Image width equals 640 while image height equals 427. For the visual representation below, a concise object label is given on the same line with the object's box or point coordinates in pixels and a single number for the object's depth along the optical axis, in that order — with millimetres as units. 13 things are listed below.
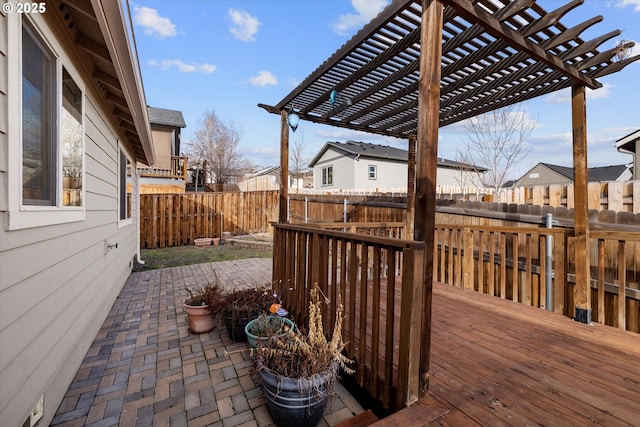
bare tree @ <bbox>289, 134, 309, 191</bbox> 23078
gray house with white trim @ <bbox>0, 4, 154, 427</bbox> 1441
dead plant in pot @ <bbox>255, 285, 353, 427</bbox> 1726
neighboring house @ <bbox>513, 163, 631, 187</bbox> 16533
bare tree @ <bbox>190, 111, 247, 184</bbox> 23500
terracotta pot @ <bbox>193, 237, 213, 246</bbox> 9548
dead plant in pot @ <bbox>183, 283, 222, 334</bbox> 3100
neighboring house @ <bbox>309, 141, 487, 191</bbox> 17750
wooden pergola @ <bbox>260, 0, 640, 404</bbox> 1744
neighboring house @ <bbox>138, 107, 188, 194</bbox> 14469
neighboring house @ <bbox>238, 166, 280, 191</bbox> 18812
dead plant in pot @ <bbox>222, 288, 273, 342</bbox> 2900
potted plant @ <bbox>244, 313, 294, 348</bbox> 2500
